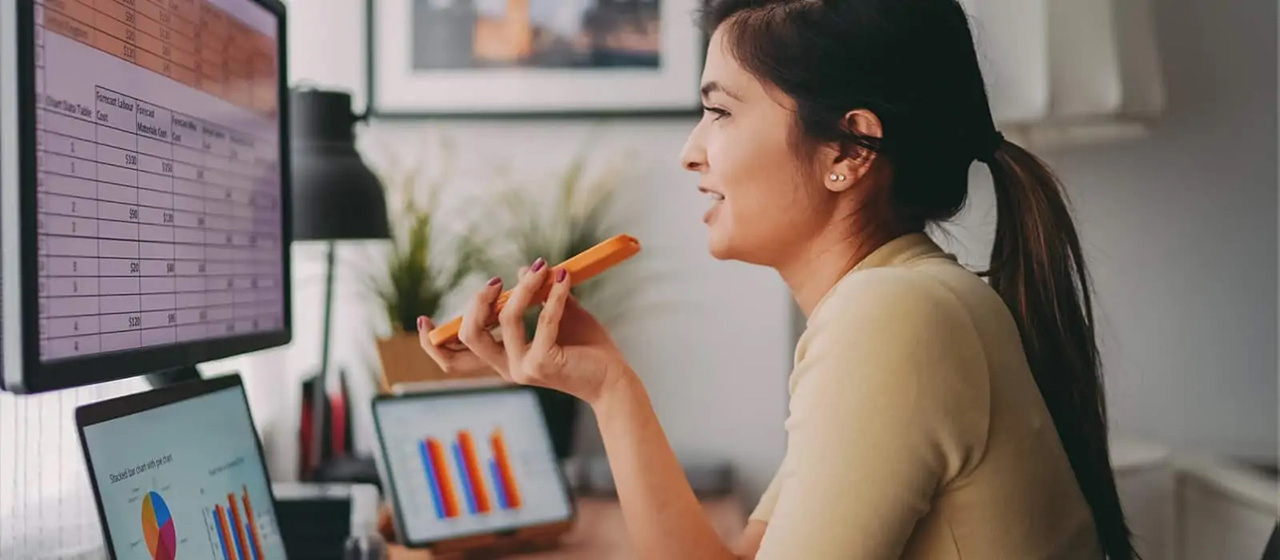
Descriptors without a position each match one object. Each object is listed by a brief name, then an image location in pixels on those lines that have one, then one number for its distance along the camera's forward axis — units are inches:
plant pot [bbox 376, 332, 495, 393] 66.2
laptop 27.5
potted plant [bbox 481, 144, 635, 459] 71.7
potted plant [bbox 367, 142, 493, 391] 66.5
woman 29.9
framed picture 75.2
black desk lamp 59.6
